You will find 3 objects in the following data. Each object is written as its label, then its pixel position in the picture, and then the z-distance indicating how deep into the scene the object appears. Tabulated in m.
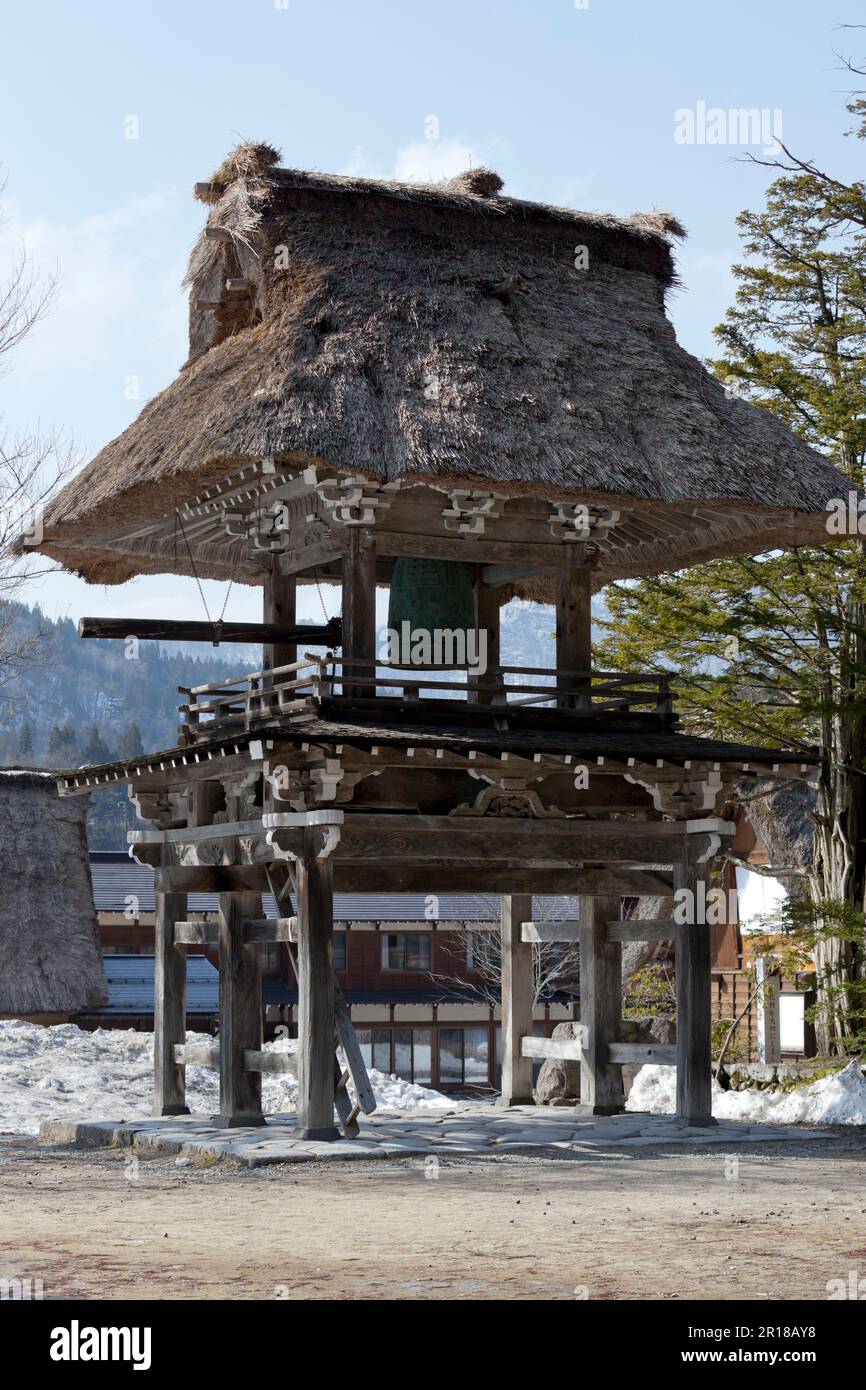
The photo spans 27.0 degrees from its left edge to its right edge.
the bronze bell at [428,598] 17.56
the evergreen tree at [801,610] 24.08
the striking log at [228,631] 17.17
